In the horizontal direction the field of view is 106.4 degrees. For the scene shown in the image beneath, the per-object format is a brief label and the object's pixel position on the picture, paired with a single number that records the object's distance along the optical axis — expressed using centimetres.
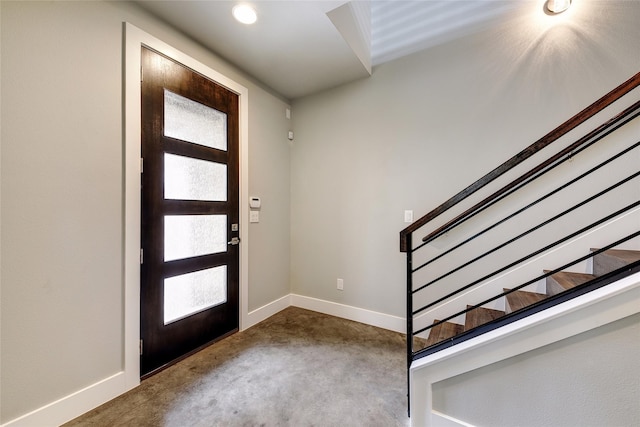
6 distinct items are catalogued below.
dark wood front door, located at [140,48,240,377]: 177
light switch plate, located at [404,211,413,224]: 234
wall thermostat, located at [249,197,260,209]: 254
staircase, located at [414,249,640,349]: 133
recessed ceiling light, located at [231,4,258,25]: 172
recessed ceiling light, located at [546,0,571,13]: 174
